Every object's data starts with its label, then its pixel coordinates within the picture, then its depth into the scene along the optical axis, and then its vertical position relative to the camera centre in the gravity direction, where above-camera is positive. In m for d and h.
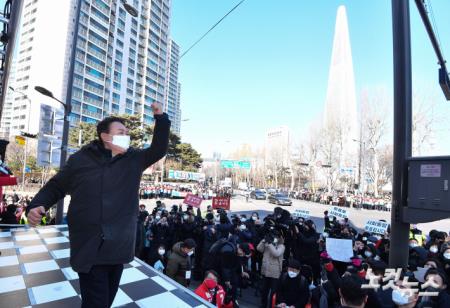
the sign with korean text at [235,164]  36.75 +0.99
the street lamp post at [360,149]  34.22 +3.46
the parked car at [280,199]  31.67 -2.82
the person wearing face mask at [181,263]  4.95 -1.62
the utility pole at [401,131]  4.29 +0.72
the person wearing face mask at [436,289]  3.11 -1.21
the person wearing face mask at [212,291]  3.84 -1.61
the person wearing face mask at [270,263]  5.83 -1.80
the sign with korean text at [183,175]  34.78 -0.77
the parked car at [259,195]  39.94 -3.03
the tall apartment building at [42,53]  54.94 +20.90
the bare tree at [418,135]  27.89 +4.43
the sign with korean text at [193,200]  12.50 -1.34
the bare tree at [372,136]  33.06 +4.86
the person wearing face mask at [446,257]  4.89 -1.34
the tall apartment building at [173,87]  116.12 +33.59
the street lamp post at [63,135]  7.90 +0.78
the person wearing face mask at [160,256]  6.03 -1.89
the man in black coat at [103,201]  1.75 -0.23
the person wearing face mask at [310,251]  6.85 -1.79
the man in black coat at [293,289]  4.34 -1.72
